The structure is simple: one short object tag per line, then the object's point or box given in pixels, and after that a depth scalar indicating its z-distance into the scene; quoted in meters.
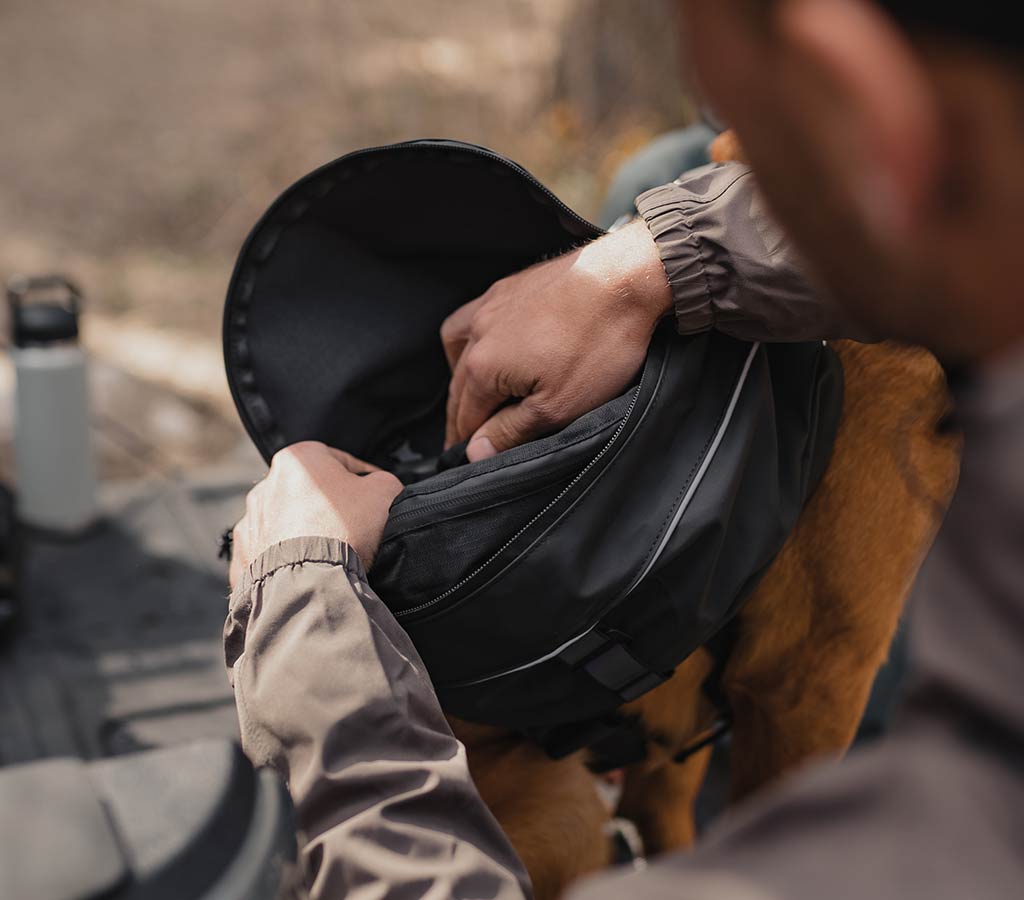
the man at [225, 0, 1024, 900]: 0.46
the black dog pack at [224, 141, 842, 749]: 1.00
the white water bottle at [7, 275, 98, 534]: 2.65
